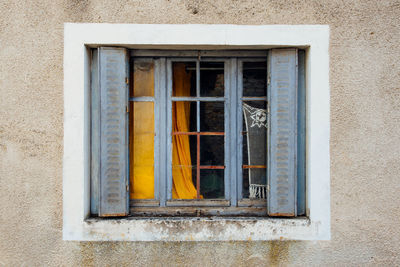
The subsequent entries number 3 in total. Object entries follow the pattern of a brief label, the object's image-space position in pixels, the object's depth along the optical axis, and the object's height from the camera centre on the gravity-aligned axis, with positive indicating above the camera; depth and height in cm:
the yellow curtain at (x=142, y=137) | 288 -4
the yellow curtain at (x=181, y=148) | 291 -14
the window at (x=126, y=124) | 268 +1
